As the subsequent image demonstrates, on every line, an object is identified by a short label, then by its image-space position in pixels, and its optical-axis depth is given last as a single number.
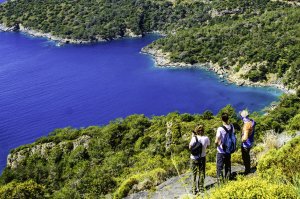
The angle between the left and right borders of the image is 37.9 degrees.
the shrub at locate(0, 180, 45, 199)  26.55
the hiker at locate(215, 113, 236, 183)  13.50
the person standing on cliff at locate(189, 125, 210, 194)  13.62
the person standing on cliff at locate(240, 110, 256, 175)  13.91
